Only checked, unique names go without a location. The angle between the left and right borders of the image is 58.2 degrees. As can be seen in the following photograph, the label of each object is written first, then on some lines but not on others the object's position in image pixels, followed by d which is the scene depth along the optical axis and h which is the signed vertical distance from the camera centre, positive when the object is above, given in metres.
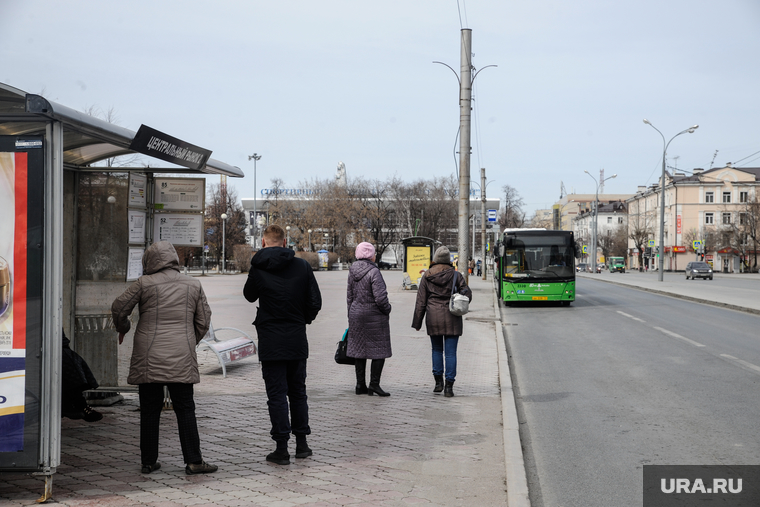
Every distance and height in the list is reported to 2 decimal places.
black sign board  5.81 +0.93
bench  9.45 -1.41
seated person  5.39 -1.09
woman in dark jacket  8.25 -0.75
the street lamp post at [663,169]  44.65 +5.47
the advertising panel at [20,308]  4.39 -0.38
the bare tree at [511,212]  70.31 +4.29
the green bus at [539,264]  23.28 -0.43
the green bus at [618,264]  97.18 -1.76
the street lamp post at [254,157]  75.74 +10.38
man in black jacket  5.48 -0.64
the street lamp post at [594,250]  63.57 +0.14
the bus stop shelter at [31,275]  4.39 -0.17
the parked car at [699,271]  57.69 -1.58
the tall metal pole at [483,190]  45.81 +4.12
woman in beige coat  5.05 -0.75
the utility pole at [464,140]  18.23 +3.02
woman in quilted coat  7.97 -0.83
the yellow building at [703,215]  91.12 +5.27
